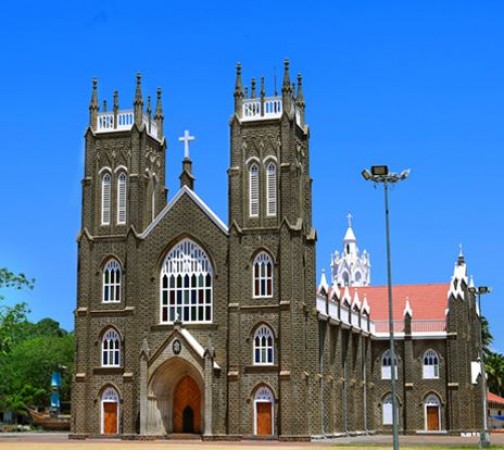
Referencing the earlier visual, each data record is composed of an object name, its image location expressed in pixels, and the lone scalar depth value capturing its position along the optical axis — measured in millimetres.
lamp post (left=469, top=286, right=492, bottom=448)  59881
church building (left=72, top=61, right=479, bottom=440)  58750
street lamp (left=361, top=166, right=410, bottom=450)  37406
